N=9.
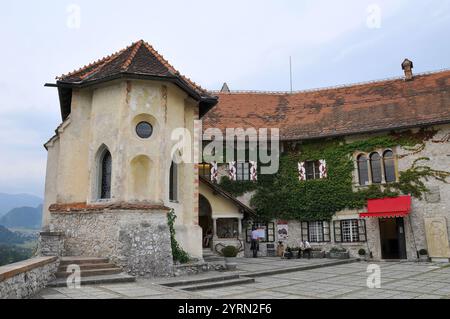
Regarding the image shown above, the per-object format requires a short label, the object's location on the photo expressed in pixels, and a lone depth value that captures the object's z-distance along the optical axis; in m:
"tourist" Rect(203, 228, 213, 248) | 23.59
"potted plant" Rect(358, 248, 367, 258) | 22.81
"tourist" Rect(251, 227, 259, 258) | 24.05
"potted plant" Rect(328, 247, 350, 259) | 22.84
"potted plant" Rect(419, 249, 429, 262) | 21.22
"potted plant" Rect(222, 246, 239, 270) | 22.61
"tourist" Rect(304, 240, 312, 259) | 22.51
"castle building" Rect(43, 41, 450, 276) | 13.62
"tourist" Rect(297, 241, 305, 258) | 23.03
